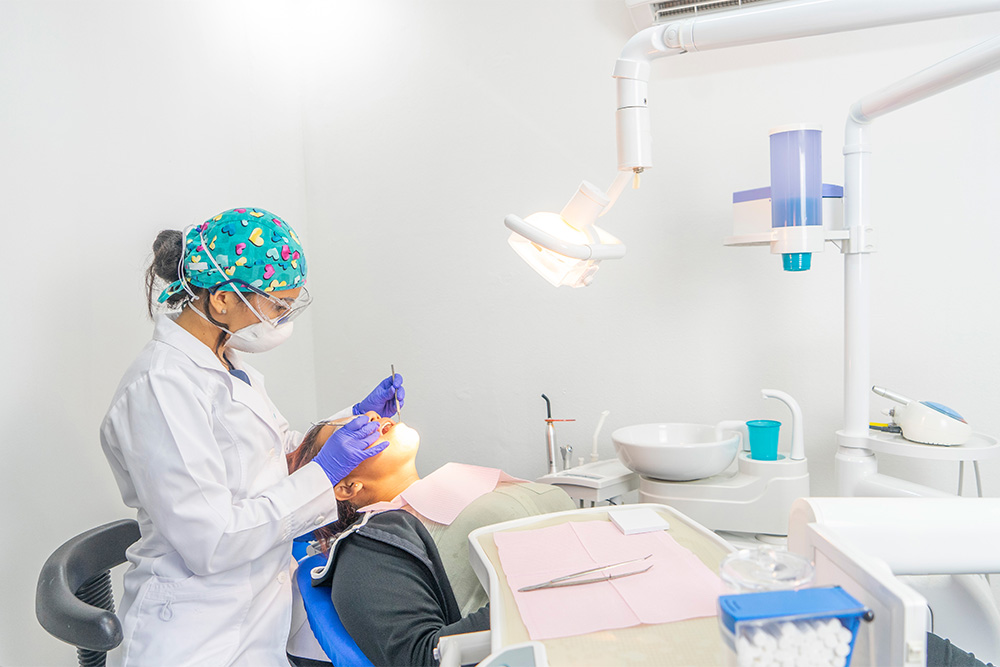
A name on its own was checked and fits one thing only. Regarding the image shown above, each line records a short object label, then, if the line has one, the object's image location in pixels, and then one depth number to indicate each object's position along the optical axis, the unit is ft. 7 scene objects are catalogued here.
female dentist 3.84
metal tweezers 3.42
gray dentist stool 3.29
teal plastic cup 5.52
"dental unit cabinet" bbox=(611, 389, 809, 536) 5.36
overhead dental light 3.84
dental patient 4.07
